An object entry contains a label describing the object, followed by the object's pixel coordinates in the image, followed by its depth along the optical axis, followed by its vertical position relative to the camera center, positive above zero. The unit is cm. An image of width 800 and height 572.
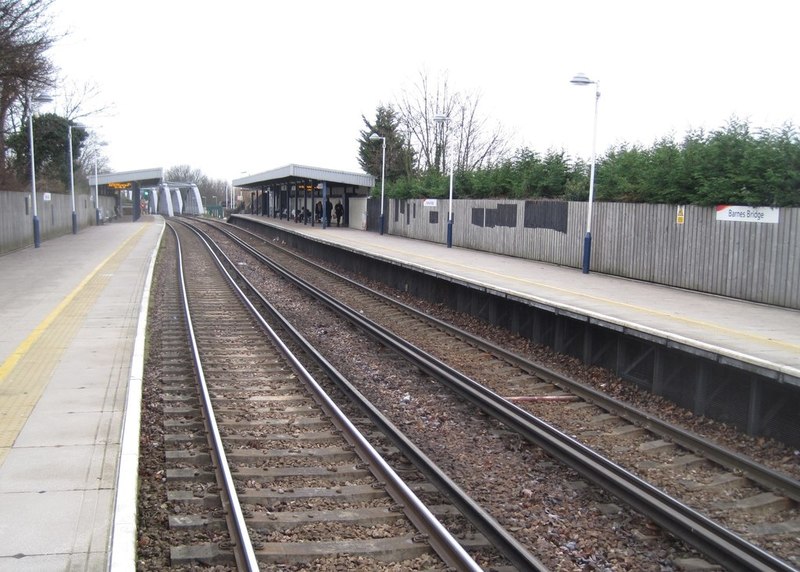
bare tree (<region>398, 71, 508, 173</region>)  5606 +502
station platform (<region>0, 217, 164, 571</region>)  484 -221
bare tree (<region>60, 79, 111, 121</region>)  5344 +650
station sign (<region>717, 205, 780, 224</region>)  1377 -8
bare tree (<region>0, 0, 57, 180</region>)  2052 +450
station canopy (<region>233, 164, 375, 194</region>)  4288 +166
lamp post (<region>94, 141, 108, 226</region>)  5481 -65
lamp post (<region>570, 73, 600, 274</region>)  1903 -91
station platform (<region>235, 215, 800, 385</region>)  920 -171
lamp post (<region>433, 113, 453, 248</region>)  2848 -78
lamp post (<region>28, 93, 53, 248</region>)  3089 -132
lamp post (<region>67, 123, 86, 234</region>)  4209 -119
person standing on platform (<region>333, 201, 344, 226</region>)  4857 -48
